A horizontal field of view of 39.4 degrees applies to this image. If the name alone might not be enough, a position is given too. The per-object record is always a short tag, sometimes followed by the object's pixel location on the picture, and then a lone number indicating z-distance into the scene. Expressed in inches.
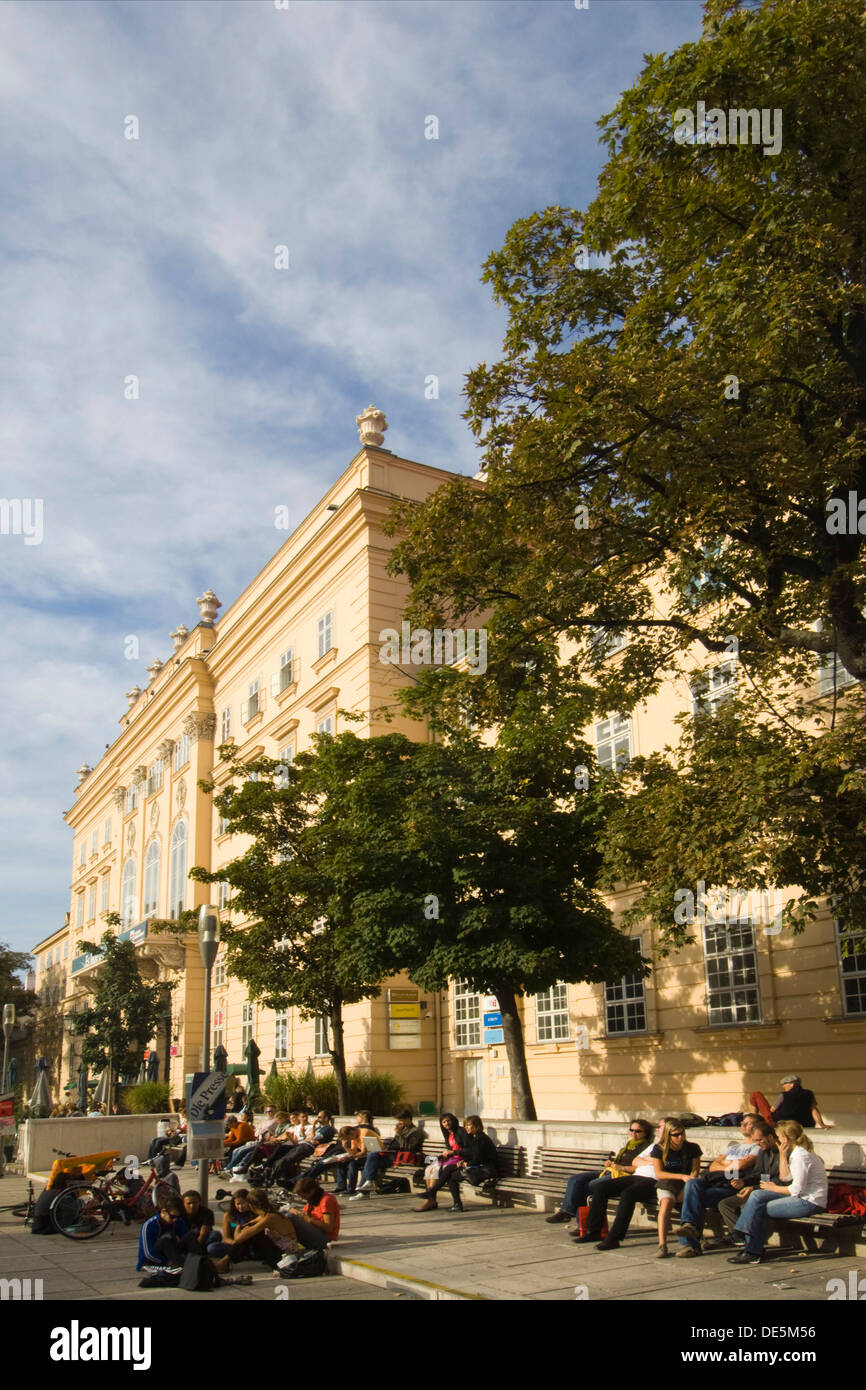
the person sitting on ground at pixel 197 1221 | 448.5
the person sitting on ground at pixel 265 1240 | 447.2
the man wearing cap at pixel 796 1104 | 520.1
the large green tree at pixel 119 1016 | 1600.6
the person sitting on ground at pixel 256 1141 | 813.3
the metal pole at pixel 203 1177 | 515.3
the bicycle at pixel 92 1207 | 569.0
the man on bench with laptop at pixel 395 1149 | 672.4
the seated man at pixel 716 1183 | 426.3
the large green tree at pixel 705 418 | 435.5
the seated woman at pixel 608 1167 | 496.4
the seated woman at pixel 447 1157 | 596.4
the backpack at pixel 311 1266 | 440.8
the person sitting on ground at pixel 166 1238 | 443.8
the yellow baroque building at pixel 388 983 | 686.5
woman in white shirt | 396.5
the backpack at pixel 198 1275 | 419.2
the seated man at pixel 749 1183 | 427.2
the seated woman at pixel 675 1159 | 452.4
